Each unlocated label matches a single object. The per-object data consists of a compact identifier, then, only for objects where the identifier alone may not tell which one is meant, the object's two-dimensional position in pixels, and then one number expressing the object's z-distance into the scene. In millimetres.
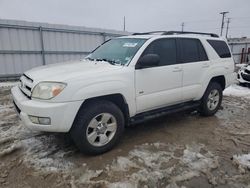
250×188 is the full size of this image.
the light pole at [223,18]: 47522
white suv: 2785
